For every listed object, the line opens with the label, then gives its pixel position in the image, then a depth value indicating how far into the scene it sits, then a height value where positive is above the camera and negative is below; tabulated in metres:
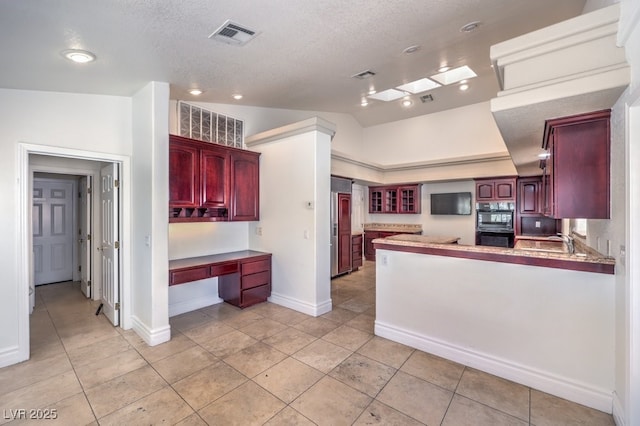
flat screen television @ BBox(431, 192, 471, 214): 6.82 +0.22
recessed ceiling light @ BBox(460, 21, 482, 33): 2.48 +1.65
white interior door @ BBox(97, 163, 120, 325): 3.62 -0.41
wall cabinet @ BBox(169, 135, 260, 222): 3.64 +0.44
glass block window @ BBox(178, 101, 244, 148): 4.10 +1.35
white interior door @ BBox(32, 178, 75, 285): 5.39 -0.33
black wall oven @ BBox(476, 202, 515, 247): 6.14 -0.26
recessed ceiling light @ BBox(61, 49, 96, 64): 2.32 +1.33
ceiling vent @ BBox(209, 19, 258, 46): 2.22 +1.47
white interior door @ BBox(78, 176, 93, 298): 4.67 -0.35
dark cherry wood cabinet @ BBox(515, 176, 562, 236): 5.84 +0.01
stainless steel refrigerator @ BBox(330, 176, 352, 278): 5.92 -0.29
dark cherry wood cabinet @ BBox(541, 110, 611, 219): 2.13 +0.36
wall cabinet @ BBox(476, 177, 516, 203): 6.01 +0.49
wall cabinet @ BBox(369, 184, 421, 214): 7.46 +0.36
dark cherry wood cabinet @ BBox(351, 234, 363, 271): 6.75 -0.95
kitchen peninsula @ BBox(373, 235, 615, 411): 2.18 -0.91
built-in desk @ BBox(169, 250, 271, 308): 3.65 -0.84
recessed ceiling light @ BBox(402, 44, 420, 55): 2.78 +1.63
